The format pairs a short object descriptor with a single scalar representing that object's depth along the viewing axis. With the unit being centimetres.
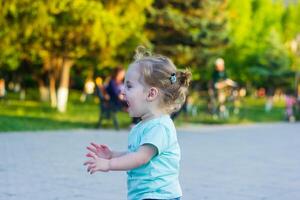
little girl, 361
